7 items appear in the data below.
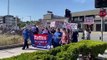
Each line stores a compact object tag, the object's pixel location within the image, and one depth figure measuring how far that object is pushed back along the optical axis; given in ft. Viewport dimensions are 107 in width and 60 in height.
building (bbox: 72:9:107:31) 89.38
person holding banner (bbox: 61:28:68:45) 19.84
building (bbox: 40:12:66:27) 113.00
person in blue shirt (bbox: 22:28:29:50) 21.94
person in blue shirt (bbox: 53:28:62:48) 18.87
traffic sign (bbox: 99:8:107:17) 17.37
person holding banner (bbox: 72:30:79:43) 21.76
